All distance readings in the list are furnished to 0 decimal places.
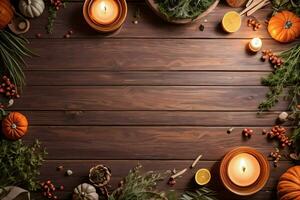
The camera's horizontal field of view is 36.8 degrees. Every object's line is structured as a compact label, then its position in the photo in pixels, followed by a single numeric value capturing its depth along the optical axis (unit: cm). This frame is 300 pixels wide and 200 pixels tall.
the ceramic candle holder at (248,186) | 246
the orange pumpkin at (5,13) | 243
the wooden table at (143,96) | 252
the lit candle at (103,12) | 254
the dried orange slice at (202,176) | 248
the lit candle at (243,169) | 246
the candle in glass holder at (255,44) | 257
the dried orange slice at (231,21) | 257
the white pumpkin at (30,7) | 251
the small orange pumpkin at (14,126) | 242
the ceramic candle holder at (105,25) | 254
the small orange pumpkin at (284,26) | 255
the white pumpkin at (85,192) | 238
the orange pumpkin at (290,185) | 236
